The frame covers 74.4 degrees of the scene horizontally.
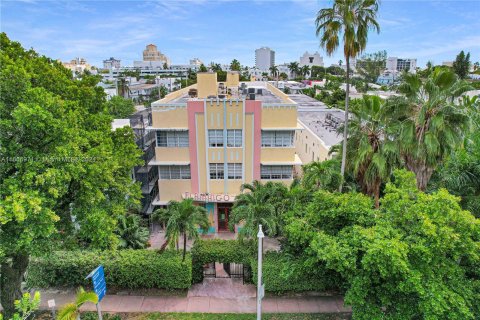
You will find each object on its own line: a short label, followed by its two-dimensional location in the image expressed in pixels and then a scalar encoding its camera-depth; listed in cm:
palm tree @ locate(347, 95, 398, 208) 1503
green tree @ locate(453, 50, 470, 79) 7068
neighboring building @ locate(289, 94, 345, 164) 2645
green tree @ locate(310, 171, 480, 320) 1031
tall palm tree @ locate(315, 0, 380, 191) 1398
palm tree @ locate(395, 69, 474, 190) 1344
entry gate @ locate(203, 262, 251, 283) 1845
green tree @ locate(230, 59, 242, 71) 10464
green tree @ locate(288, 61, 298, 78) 16320
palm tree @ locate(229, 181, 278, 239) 1577
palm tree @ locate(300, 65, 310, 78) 15455
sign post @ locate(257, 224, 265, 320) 1228
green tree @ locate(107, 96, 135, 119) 5184
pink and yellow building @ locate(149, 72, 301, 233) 2267
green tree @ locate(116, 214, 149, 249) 1897
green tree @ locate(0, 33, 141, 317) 1072
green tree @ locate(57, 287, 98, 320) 1010
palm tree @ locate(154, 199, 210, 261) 1584
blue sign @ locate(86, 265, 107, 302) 1179
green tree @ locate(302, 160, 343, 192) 1620
